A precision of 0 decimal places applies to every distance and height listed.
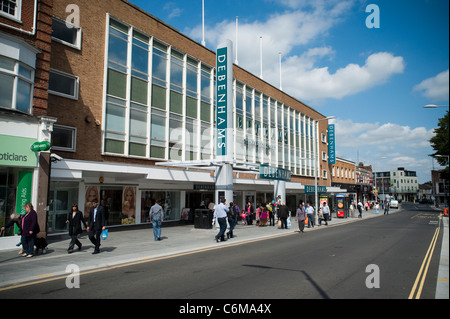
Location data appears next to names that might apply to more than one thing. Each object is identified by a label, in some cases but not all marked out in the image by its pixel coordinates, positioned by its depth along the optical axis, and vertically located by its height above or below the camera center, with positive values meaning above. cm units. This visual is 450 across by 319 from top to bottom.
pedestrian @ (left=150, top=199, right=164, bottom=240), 1402 -105
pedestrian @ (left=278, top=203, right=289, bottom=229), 2002 -126
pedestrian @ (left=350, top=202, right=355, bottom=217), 3426 -171
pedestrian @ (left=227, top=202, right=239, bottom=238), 1509 -139
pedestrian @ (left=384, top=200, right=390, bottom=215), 4156 -167
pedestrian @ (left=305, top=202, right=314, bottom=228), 2106 -126
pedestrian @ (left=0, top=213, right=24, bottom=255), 1061 -94
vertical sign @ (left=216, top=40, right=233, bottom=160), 1950 +554
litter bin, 1920 -154
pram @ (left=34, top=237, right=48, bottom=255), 1080 -172
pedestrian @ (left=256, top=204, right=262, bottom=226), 2263 -152
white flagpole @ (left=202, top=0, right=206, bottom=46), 2472 +1275
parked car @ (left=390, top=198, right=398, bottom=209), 6456 -199
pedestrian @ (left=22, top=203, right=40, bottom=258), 1021 -119
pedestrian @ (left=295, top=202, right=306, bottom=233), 1878 -136
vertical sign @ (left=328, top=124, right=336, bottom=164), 4670 +674
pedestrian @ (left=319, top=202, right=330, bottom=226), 2407 -137
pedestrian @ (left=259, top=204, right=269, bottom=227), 2214 -160
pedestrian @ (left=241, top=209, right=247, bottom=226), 2316 -178
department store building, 1606 +455
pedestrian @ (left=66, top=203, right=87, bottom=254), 1110 -110
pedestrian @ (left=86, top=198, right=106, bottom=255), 1105 -105
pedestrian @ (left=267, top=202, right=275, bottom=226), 2292 -152
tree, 4957 +836
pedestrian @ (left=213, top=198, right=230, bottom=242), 1380 -102
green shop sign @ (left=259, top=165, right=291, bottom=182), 2275 +149
